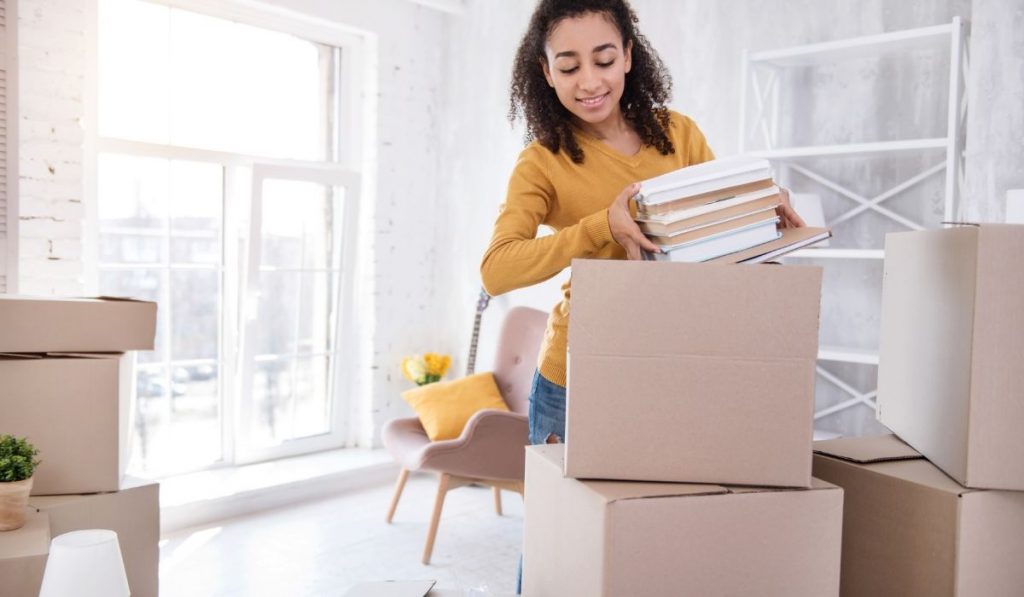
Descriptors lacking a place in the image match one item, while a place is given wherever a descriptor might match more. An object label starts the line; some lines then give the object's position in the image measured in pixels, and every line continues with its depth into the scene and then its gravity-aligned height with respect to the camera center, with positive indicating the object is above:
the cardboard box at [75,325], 1.78 -0.15
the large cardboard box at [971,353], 1.01 -0.09
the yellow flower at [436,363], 4.25 -0.49
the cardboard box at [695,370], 1.05 -0.12
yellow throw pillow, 3.44 -0.57
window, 3.58 +0.17
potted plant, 1.60 -0.44
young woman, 1.39 +0.24
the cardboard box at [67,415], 1.78 -0.34
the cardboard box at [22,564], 1.47 -0.55
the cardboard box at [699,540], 1.00 -0.33
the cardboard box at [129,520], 1.76 -0.58
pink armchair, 3.17 -0.72
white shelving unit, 2.54 +0.51
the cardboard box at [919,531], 1.05 -0.33
